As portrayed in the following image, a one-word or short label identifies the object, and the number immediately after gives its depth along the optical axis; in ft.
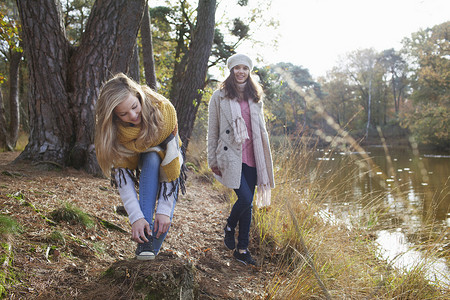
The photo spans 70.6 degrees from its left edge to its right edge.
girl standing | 8.13
